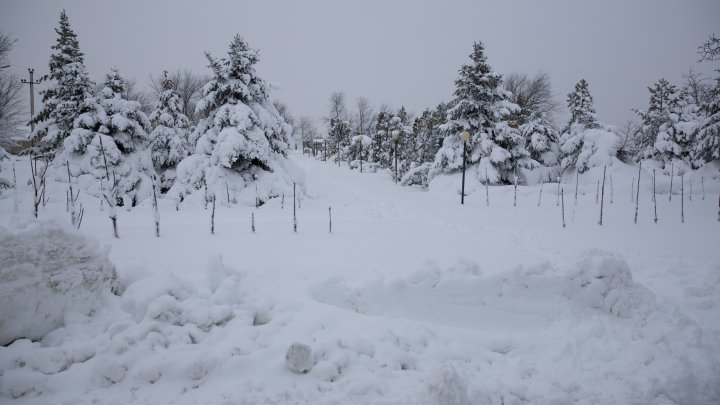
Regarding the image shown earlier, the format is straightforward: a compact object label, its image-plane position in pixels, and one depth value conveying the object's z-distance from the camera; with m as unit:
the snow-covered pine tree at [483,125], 20.69
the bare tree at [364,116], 60.56
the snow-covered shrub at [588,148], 21.62
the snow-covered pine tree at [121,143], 16.67
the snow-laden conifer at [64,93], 16.59
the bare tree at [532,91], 32.19
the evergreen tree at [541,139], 22.83
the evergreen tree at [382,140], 40.38
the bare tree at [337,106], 59.44
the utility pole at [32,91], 26.03
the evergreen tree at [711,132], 16.80
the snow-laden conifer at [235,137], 15.98
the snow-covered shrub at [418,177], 25.39
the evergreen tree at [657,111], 23.98
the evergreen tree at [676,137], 22.56
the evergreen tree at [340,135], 51.25
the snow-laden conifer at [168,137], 19.19
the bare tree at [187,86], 33.09
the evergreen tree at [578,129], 22.30
